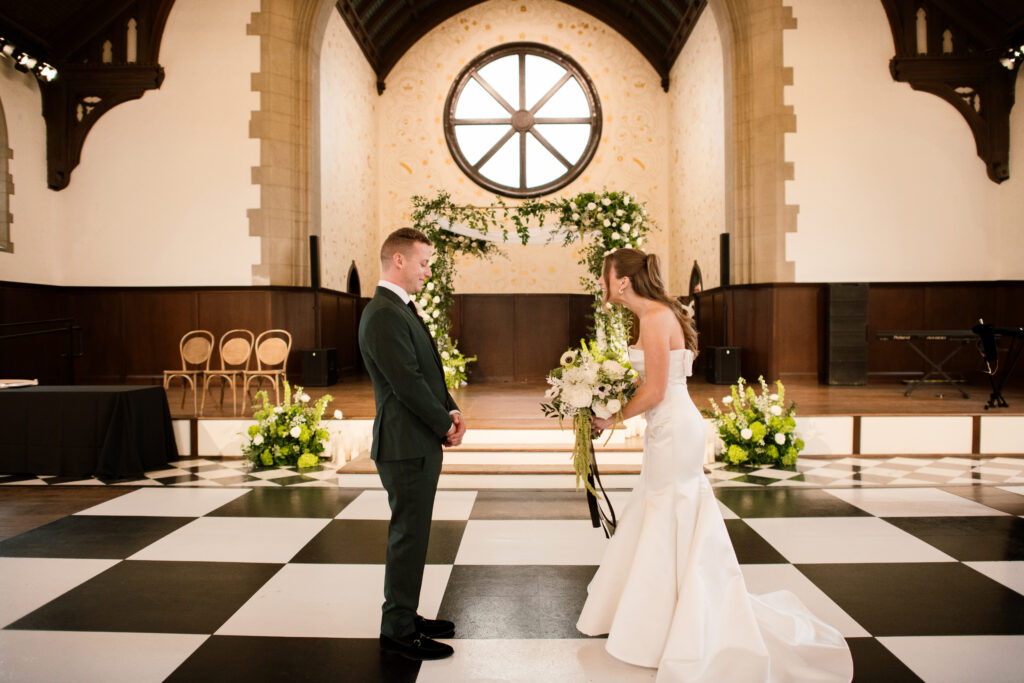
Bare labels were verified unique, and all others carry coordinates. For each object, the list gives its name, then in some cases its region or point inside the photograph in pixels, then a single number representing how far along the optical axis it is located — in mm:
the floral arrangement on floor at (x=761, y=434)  5332
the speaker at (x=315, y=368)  8773
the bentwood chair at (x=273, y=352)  6875
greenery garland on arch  7305
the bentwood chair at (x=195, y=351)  6832
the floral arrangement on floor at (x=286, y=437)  5414
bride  2004
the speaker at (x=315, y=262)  9013
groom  2084
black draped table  5039
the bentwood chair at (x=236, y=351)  6969
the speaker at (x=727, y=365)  8719
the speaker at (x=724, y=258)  9156
